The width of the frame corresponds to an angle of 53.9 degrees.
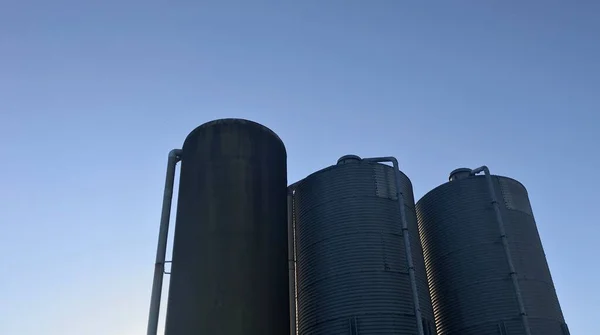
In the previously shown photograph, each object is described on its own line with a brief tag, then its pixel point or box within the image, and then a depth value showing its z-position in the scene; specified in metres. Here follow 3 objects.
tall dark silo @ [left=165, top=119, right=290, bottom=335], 18.17
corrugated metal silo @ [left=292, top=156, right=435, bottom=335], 19.48
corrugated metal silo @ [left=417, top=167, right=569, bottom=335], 21.08
